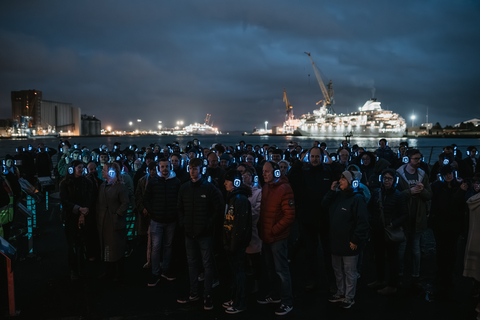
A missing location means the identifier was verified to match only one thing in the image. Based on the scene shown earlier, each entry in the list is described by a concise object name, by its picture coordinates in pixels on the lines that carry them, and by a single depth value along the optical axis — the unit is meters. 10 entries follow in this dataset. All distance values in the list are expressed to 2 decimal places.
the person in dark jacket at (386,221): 4.01
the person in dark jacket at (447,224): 4.16
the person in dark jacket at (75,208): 4.45
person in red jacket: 3.61
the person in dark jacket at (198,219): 3.72
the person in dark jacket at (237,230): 3.46
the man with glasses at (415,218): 4.26
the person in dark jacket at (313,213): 4.24
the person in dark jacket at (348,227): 3.56
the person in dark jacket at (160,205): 4.32
